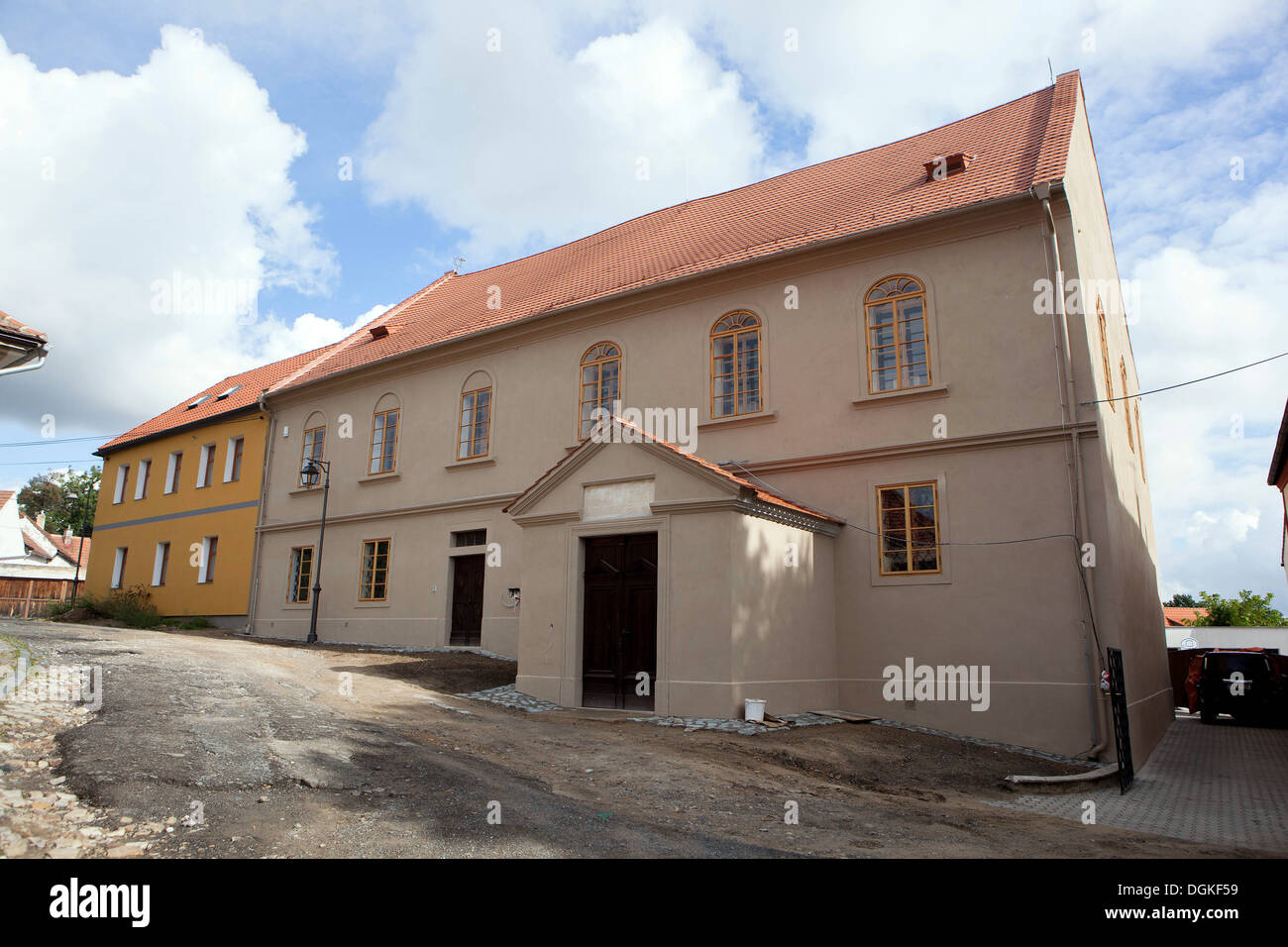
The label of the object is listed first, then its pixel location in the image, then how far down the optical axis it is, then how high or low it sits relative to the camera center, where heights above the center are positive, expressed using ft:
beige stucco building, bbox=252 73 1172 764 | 38.50 +8.33
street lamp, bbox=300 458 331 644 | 68.90 +11.71
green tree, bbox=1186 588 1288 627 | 195.52 +2.57
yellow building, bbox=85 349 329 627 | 79.20 +10.98
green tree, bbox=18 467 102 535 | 200.95 +26.14
